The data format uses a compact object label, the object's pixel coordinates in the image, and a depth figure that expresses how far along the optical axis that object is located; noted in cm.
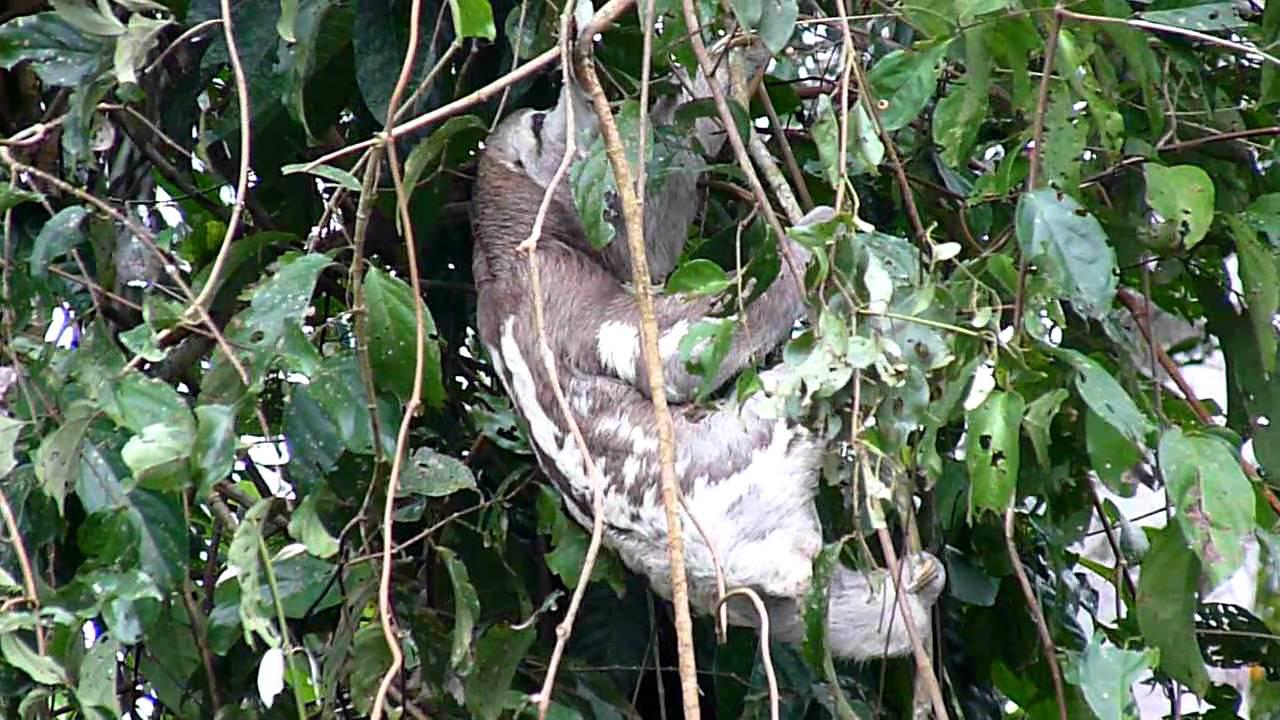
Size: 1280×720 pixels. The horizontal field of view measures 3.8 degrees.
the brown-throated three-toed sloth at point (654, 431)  1588
